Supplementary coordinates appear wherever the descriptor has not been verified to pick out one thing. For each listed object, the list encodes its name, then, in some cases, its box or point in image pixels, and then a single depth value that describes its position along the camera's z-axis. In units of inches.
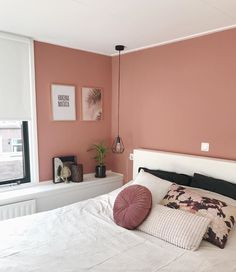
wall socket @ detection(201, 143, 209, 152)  107.9
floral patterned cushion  72.1
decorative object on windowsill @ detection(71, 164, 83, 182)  127.6
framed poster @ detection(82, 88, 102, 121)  136.9
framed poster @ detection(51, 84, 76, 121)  125.2
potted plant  139.6
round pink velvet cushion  81.0
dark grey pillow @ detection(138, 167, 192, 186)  104.2
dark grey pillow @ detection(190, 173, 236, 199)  89.5
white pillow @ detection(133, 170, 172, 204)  89.7
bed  61.2
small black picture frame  125.5
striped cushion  69.9
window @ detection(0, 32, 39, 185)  110.0
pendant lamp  144.8
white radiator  103.7
